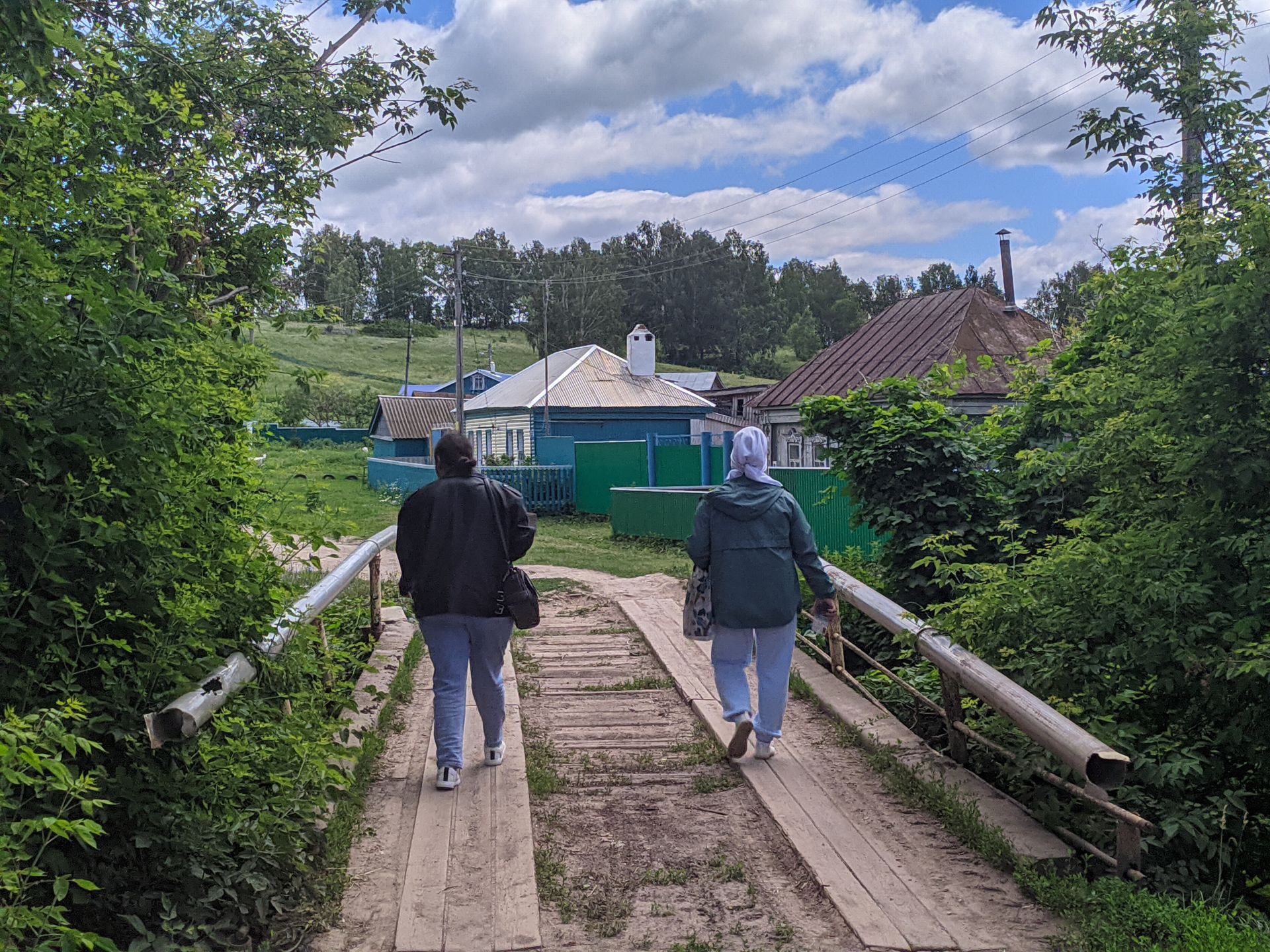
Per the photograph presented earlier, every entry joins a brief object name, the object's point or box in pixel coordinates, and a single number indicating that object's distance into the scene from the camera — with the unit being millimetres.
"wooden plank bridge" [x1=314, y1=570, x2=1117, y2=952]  3861
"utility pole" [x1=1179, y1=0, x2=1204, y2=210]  8250
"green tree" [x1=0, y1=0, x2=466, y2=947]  3340
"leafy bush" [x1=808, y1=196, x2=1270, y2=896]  4434
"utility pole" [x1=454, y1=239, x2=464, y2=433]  36272
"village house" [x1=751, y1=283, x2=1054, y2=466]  23578
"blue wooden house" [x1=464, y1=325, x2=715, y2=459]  35062
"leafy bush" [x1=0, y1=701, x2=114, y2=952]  2506
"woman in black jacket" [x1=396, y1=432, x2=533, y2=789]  5434
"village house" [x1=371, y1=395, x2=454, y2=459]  49156
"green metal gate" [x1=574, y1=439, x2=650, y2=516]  23656
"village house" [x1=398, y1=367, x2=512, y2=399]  66000
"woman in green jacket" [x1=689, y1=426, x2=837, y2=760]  5793
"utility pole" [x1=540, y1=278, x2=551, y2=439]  33844
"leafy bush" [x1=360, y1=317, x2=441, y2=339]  102500
